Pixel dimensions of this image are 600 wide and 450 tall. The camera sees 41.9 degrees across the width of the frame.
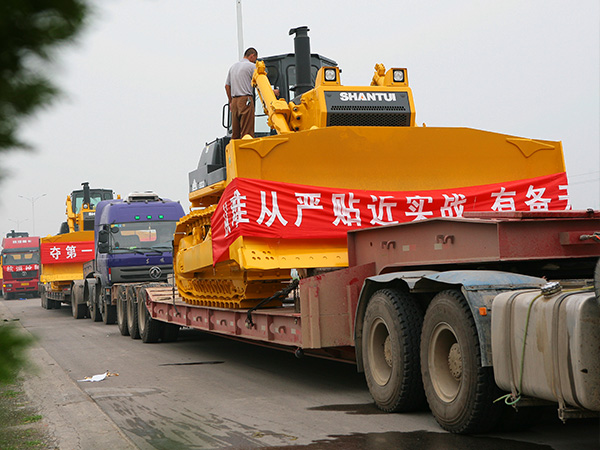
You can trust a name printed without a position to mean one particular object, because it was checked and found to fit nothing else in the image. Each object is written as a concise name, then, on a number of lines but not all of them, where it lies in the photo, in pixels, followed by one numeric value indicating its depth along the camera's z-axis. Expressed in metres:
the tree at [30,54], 1.79
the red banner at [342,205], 9.59
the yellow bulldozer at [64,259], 28.67
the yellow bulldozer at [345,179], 9.65
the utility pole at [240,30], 22.94
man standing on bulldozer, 11.59
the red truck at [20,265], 48.22
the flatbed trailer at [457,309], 5.09
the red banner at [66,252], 28.67
